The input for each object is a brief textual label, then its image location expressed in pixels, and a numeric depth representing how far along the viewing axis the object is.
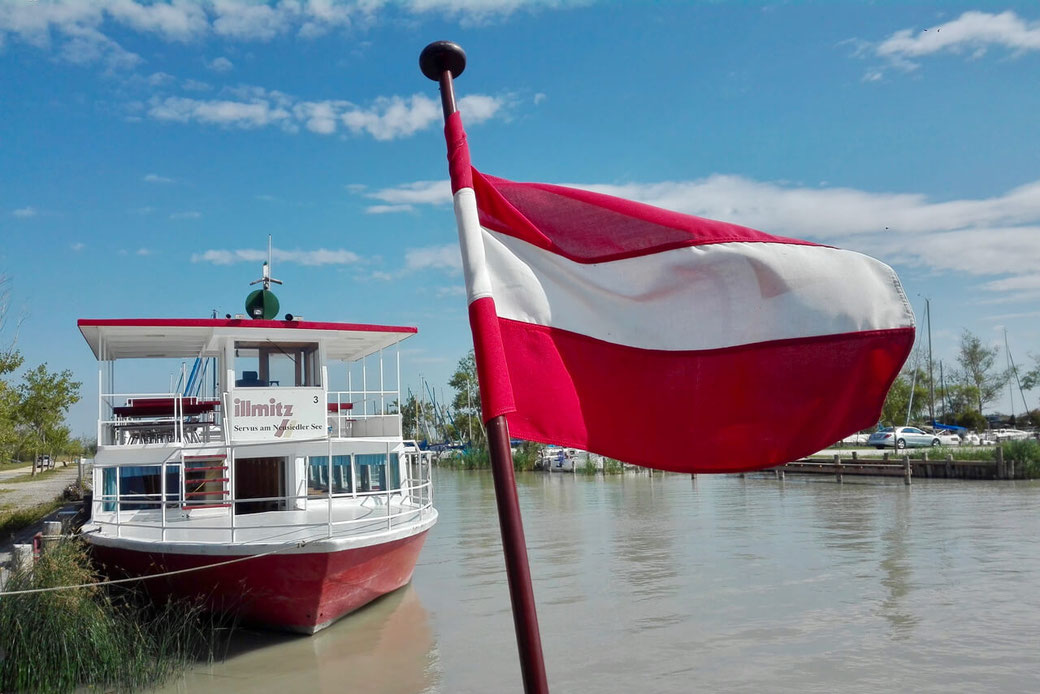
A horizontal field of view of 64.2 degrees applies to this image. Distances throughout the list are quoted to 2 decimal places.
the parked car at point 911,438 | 53.47
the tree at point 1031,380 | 77.62
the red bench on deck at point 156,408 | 16.50
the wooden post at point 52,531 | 13.20
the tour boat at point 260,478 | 12.23
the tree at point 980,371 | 80.06
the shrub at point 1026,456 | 39.03
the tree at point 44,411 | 38.97
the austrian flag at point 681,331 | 3.76
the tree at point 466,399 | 89.77
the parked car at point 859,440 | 64.56
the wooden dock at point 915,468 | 38.75
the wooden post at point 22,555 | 12.69
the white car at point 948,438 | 59.22
